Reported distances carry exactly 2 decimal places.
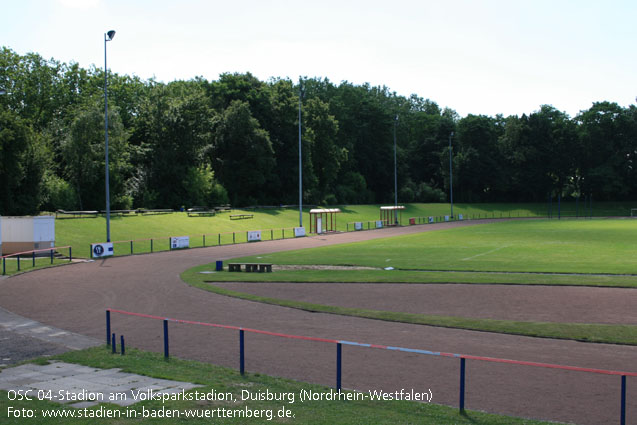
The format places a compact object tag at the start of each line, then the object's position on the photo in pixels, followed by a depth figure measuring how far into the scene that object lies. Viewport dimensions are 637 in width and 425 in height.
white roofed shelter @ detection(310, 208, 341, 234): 61.22
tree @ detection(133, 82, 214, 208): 66.94
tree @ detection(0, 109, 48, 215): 45.25
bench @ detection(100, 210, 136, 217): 53.42
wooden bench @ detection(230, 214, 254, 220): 64.50
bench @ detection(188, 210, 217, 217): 60.78
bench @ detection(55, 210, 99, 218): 49.42
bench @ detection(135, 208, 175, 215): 57.78
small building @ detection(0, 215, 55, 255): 35.06
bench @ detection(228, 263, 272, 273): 30.17
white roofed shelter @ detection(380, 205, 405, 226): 75.26
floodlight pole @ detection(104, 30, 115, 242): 34.97
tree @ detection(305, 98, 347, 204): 93.06
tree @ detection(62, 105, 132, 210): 52.12
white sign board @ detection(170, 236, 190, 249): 43.06
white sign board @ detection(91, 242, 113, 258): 36.69
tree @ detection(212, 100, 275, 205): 77.62
